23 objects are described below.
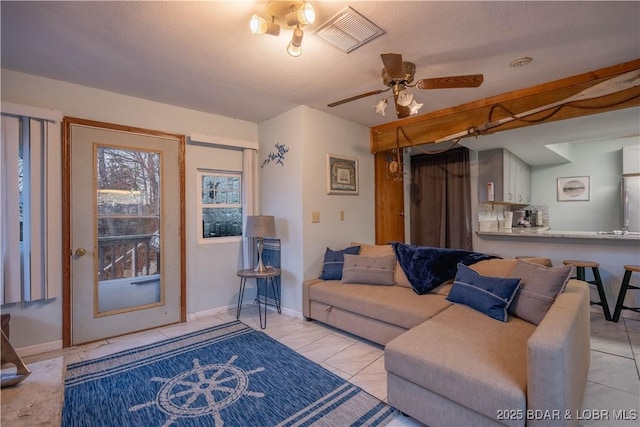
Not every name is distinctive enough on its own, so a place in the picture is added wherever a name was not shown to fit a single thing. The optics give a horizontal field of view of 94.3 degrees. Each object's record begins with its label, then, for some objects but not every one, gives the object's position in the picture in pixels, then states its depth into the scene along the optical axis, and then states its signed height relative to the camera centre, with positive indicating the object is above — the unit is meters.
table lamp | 3.32 -0.15
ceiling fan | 2.02 +0.95
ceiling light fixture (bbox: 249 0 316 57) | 1.62 +1.10
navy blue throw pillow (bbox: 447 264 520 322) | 2.11 -0.60
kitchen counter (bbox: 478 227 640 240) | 3.22 -0.27
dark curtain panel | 4.93 +0.23
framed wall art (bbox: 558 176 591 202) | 5.59 +0.46
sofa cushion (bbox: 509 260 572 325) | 2.01 -0.54
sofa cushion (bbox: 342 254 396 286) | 3.08 -0.59
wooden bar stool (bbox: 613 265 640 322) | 3.03 -0.82
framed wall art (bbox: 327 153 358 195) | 3.65 +0.51
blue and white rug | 1.79 -1.21
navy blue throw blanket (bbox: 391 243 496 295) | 2.76 -0.50
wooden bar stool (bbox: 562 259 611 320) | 3.20 -0.72
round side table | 3.24 -0.82
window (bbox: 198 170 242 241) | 3.60 +0.14
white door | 2.78 -0.16
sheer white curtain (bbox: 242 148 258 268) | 3.80 +0.26
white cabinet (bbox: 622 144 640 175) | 4.74 +0.84
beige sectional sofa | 1.33 -0.79
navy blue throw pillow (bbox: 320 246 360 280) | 3.36 -0.55
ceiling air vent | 1.83 +1.21
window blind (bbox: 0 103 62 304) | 2.38 +0.10
